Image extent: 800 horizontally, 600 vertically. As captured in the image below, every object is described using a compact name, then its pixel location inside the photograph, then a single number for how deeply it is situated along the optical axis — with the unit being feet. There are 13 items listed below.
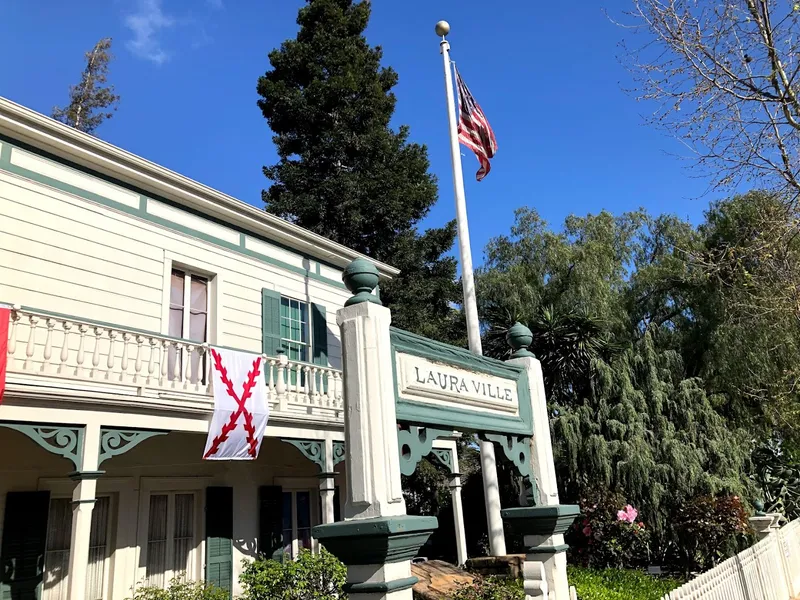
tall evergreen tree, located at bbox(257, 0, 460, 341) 70.28
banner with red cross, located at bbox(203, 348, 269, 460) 30.09
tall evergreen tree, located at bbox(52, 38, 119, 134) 97.45
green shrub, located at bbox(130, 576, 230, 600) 27.12
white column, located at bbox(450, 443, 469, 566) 44.94
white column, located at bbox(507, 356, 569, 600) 15.85
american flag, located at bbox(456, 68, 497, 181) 37.40
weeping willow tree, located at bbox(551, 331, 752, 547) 51.37
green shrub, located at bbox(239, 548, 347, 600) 27.86
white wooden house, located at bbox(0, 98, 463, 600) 26.09
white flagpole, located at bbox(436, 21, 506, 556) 31.58
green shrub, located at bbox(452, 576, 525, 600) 25.91
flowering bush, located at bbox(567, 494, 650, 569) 48.57
